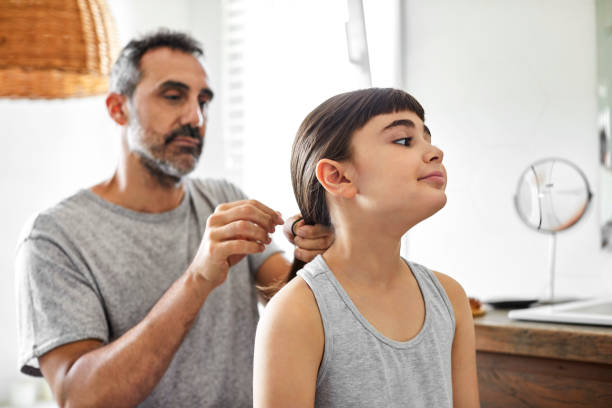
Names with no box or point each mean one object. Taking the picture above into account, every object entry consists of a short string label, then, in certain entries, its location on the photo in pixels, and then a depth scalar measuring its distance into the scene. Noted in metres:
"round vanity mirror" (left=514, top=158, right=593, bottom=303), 1.21
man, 1.11
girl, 0.79
